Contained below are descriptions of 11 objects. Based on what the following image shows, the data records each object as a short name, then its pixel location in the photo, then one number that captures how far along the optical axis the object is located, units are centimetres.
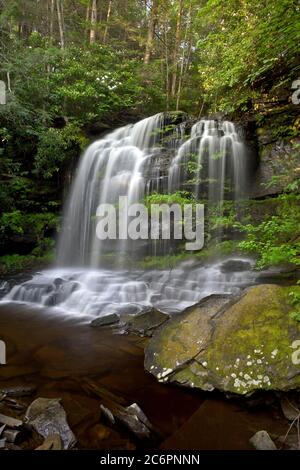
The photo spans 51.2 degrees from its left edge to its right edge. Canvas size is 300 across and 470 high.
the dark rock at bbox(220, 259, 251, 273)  696
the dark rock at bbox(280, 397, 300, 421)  287
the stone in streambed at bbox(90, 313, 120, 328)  559
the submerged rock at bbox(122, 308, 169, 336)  521
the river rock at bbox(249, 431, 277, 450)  252
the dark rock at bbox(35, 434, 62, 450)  249
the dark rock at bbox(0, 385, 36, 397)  332
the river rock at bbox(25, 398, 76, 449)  266
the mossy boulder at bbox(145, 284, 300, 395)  317
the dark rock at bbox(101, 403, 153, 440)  277
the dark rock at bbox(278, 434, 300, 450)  250
